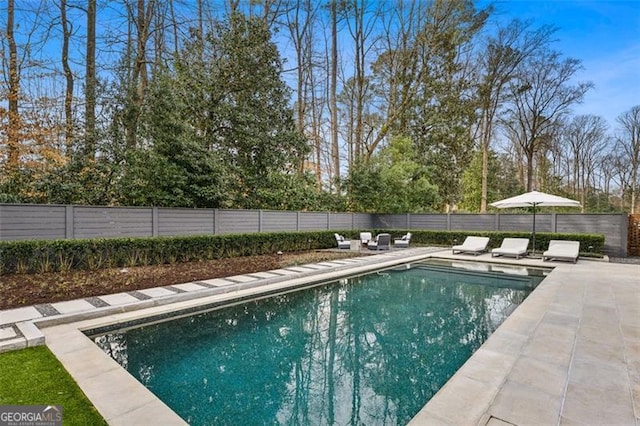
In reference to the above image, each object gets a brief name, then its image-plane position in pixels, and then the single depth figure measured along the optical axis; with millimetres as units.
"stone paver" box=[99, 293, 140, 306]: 5285
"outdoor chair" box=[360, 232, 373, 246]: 14781
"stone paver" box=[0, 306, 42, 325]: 4328
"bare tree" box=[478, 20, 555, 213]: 18125
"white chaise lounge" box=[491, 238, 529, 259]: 11266
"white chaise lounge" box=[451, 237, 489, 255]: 12219
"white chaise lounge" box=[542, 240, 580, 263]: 10250
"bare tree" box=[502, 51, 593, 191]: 19203
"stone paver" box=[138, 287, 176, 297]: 5812
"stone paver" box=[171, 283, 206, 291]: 6207
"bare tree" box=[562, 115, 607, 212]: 26188
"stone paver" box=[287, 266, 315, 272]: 8430
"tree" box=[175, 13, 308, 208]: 12344
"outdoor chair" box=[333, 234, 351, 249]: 13434
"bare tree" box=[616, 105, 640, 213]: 23875
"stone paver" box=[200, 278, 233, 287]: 6688
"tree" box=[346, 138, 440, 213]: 16750
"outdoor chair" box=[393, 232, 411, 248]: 14165
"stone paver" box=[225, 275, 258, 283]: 7078
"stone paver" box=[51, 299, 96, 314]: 4781
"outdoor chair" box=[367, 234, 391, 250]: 13476
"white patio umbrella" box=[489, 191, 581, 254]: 10595
